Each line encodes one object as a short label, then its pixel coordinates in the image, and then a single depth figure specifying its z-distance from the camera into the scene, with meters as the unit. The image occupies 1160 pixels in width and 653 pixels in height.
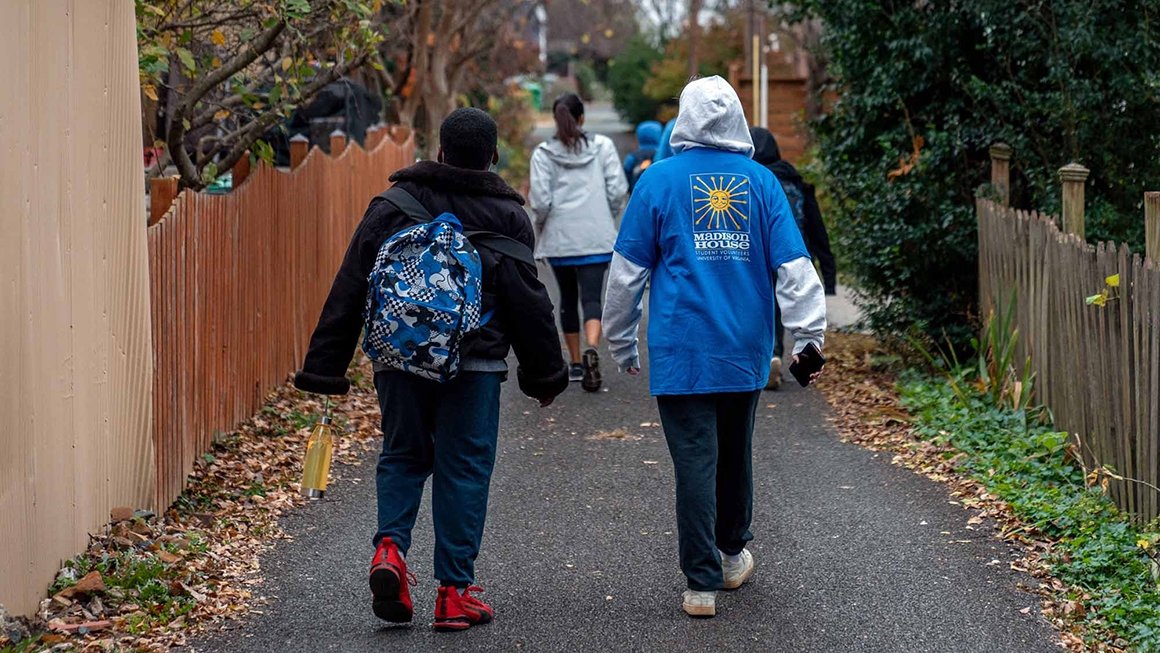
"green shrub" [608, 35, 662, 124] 42.12
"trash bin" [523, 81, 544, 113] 51.71
